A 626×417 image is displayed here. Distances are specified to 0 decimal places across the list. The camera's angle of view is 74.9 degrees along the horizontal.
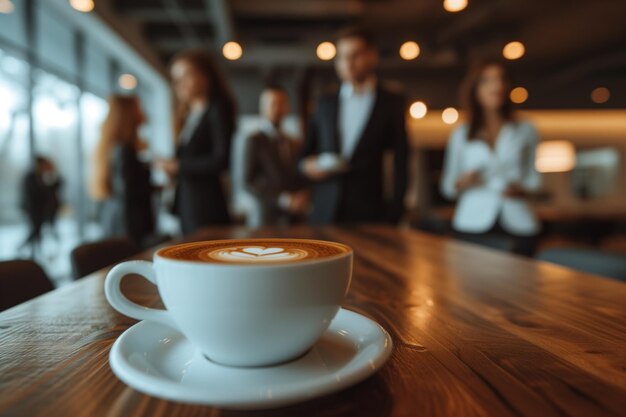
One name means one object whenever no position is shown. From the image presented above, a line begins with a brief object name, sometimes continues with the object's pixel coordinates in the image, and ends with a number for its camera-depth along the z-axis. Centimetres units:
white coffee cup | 30
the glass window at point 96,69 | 515
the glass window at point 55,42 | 412
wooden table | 27
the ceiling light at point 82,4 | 317
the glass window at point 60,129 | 401
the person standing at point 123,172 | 255
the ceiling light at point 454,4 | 282
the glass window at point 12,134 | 357
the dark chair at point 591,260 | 94
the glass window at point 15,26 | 354
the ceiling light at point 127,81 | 596
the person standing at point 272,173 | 271
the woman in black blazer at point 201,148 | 194
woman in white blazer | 186
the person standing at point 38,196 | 392
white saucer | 25
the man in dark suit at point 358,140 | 195
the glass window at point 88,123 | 512
